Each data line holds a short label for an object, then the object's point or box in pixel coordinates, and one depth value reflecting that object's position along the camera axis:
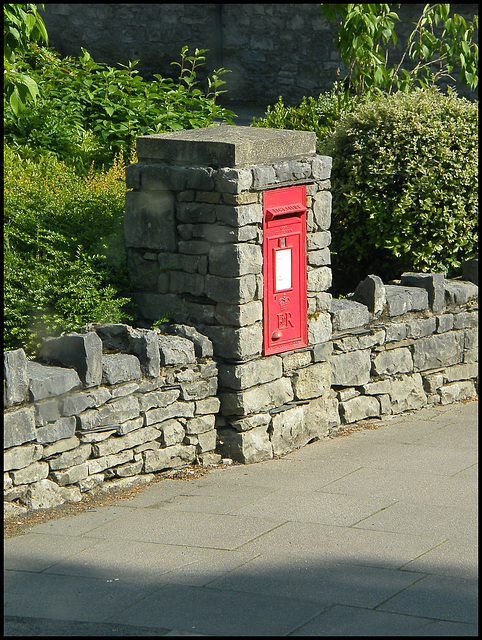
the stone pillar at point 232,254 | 12.65
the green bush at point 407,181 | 16.55
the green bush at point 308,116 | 19.60
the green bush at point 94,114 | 18.31
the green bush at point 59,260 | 12.80
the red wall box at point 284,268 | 13.03
